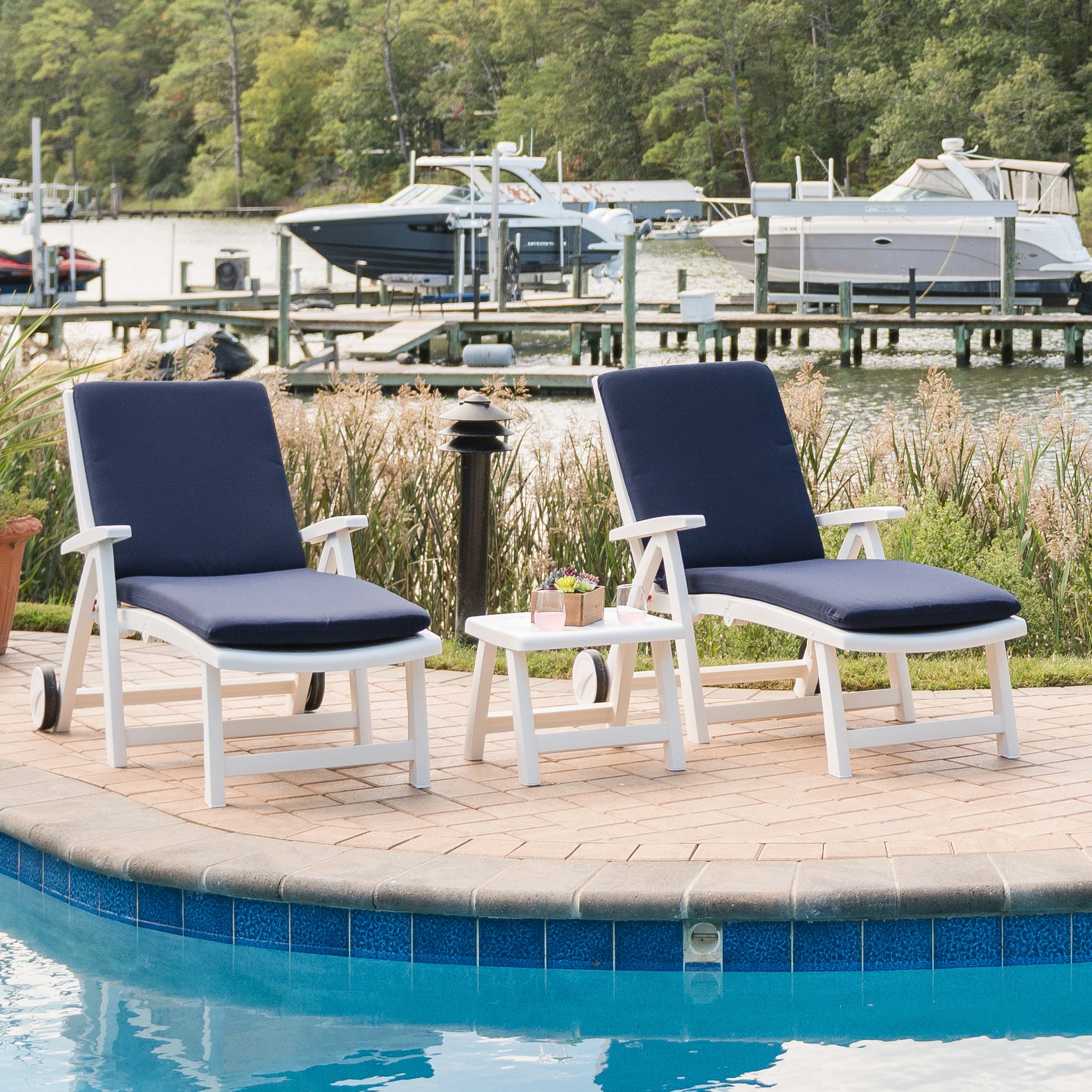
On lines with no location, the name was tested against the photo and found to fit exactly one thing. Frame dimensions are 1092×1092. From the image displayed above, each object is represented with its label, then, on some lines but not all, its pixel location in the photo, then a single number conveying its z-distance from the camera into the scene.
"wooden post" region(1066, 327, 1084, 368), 45.81
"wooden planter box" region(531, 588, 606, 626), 8.46
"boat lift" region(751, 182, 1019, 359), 45.91
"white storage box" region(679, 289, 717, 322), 41.59
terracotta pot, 11.19
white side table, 8.24
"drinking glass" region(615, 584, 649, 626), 8.82
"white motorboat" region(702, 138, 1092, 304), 52.09
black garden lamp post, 11.48
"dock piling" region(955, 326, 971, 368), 45.97
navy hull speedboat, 58.09
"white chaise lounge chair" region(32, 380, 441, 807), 7.75
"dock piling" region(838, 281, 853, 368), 44.59
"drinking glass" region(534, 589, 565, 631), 8.45
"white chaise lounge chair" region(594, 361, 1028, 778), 8.25
